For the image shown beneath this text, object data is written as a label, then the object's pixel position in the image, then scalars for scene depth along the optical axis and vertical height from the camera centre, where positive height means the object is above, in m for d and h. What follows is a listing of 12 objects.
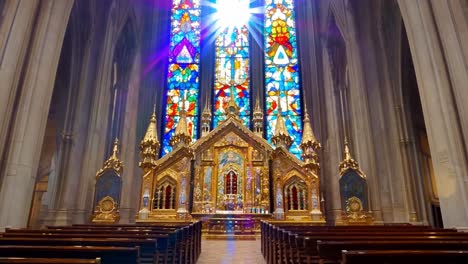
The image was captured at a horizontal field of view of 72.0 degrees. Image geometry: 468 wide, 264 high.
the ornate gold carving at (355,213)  11.23 +0.20
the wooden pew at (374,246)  2.84 -0.24
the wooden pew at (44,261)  2.13 -0.29
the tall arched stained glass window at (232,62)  19.00 +9.35
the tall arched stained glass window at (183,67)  18.83 +9.04
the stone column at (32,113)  6.88 +2.37
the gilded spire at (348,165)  11.96 +1.95
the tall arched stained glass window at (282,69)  18.44 +8.80
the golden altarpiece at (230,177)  13.45 +1.74
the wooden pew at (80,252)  2.66 -0.29
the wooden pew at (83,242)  3.22 -0.25
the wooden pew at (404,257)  2.29 -0.26
